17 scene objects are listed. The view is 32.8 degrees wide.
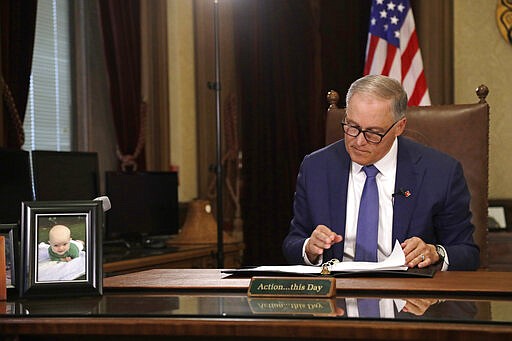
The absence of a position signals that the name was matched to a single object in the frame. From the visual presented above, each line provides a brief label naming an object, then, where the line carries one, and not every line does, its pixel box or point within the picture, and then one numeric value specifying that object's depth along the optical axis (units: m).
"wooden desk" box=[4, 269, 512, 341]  1.58
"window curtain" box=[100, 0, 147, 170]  5.30
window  4.91
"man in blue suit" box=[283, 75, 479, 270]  2.81
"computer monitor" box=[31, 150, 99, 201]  4.09
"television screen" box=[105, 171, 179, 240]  4.70
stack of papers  2.21
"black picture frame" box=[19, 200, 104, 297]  2.04
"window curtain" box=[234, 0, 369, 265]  5.86
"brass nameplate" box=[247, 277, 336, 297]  1.91
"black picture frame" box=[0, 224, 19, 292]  2.08
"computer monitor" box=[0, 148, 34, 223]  3.78
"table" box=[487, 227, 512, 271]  4.73
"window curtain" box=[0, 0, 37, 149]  4.40
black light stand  4.95
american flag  5.23
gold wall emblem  5.23
